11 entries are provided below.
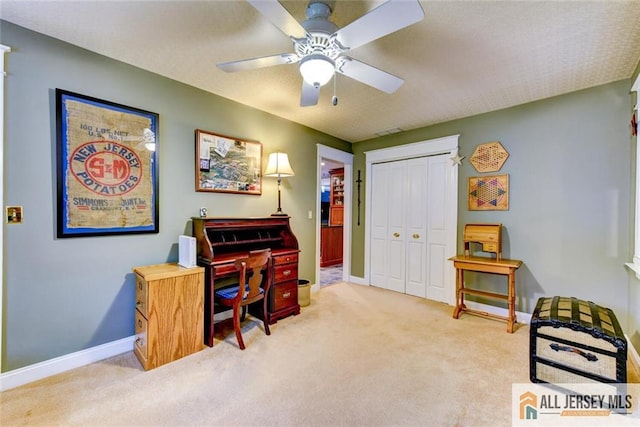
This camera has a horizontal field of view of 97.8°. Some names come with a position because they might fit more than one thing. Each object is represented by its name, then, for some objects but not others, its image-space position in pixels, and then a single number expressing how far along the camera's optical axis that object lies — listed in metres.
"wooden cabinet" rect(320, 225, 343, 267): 6.17
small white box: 2.48
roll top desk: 2.56
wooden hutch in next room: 6.66
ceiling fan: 1.32
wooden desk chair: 2.44
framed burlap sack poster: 2.10
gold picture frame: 2.92
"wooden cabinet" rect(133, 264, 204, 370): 2.15
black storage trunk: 1.78
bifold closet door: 3.85
